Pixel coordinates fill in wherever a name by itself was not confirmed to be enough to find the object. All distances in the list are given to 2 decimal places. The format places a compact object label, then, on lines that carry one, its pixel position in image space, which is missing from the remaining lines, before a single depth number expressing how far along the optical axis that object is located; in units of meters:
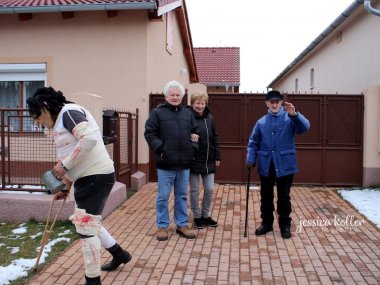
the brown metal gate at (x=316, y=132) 9.93
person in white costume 3.93
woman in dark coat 6.05
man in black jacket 5.52
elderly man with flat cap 5.79
